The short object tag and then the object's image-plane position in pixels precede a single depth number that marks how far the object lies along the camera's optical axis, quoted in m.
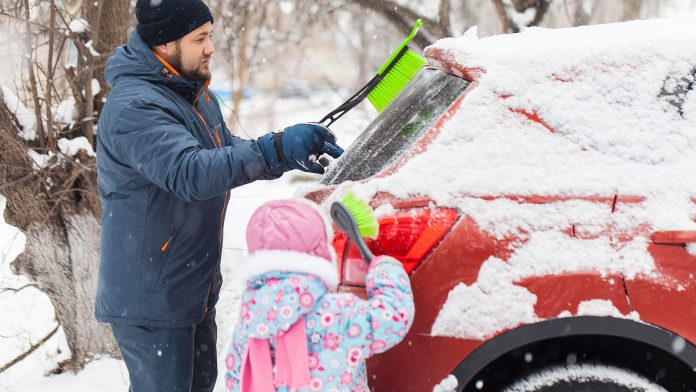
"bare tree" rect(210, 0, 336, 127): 8.12
